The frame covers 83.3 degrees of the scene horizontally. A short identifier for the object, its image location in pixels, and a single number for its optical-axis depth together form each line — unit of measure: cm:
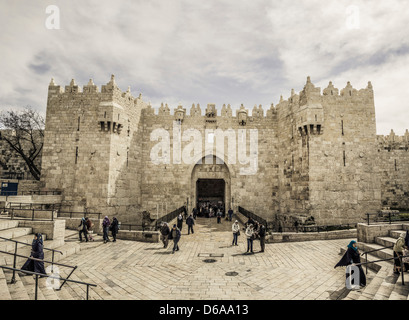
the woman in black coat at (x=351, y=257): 788
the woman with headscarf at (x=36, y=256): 755
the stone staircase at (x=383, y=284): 637
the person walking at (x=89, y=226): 1301
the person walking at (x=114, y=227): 1336
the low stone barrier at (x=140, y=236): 1352
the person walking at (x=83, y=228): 1270
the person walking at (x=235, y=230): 1300
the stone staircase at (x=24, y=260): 626
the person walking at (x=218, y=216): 1976
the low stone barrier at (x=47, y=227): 1091
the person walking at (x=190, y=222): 1572
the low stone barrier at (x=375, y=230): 1102
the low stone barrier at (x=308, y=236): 1358
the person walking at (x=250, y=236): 1140
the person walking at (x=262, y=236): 1155
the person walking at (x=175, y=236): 1179
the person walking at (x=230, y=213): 2037
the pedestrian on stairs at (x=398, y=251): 757
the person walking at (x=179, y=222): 1565
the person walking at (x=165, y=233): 1230
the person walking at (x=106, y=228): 1303
